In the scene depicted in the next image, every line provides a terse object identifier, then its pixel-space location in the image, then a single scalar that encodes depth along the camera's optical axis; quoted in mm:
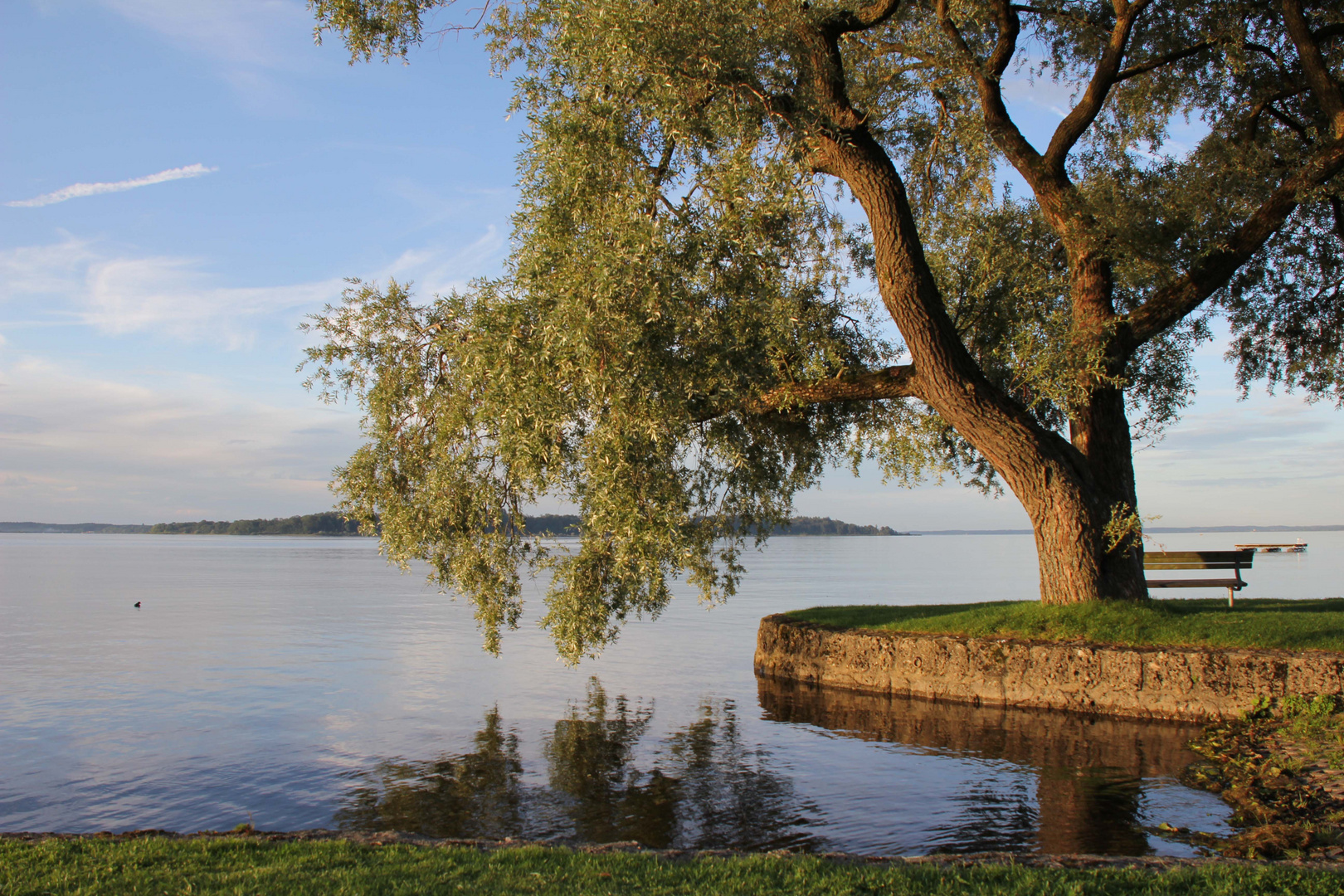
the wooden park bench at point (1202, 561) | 19156
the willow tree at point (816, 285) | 10805
